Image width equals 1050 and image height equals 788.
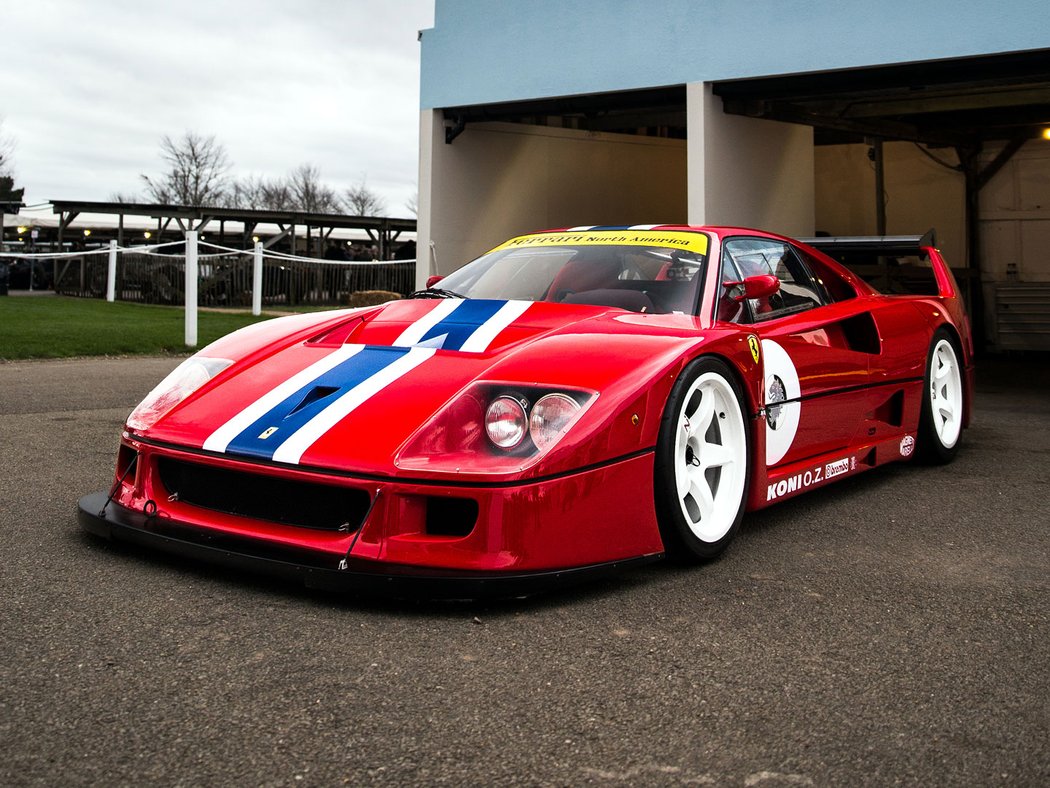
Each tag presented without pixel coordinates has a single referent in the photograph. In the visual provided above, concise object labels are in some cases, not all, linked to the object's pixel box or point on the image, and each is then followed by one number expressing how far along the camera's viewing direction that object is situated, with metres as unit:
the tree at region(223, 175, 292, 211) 58.44
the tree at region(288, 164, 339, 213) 57.78
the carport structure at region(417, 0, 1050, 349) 8.61
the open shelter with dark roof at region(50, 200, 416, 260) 26.91
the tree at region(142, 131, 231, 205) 45.38
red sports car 2.73
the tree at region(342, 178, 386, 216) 60.81
